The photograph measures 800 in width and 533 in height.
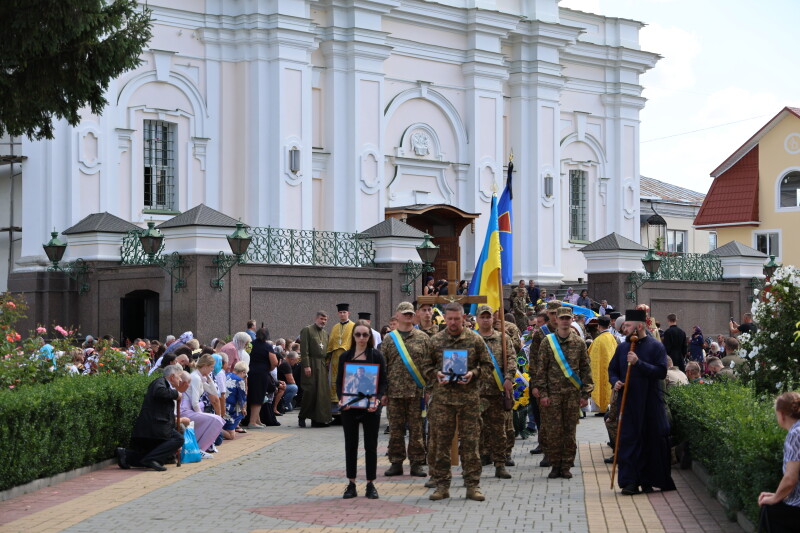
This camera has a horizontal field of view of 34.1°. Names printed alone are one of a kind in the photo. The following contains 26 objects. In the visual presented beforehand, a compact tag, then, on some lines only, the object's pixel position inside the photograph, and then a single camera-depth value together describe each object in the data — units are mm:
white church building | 32500
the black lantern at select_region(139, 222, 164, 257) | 26219
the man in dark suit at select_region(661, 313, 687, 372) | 24047
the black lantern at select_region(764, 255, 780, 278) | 38625
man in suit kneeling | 15727
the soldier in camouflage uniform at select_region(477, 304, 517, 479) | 14914
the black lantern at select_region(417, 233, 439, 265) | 29812
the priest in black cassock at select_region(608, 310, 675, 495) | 13516
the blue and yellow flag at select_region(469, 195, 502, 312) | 16656
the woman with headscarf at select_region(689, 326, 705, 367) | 28288
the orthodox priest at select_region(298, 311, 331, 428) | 21391
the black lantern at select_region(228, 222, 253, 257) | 25875
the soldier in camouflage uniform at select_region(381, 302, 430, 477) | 15094
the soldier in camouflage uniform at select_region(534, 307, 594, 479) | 14875
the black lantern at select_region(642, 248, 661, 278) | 34750
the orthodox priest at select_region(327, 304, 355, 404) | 20109
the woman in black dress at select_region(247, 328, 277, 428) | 21250
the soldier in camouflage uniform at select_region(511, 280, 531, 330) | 28406
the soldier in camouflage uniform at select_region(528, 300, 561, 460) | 15211
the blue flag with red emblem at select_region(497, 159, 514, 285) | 19414
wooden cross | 15227
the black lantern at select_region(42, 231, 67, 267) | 28562
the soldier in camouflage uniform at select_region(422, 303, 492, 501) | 13141
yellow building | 51250
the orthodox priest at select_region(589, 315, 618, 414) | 18469
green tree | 15531
